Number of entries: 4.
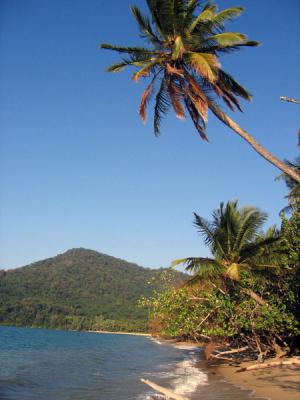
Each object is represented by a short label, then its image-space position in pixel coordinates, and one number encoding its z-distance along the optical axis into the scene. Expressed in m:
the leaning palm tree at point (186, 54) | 13.12
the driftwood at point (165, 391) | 8.54
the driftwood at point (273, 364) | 17.55
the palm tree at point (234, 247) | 20.36
